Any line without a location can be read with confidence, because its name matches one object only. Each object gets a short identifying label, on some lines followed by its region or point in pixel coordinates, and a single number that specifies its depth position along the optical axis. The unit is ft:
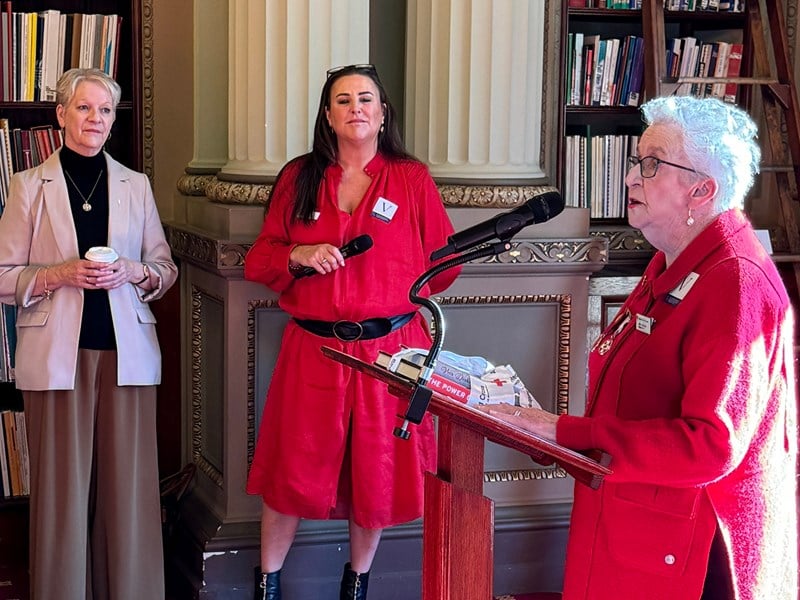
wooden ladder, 13.75
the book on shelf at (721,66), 14.84
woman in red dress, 9.81
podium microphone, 6.05
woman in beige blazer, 9.70
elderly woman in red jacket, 5.89
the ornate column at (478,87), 11.67
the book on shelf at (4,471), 12.83
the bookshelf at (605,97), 14.53
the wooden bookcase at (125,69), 12.84
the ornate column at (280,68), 11.15
